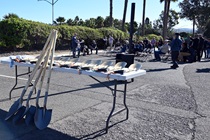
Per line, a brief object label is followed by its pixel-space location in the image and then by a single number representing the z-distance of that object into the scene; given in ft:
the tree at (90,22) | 143.33
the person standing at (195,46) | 48.10
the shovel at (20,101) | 12.91
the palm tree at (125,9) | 102.99
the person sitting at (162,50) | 47.14
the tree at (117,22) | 196.73
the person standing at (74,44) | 52.15
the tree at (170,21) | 203.51
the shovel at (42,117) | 12.19
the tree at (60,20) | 189.06
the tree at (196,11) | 161.48
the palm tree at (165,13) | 113.50
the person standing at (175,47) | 36.97
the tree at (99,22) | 149.89
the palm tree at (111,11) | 100.74
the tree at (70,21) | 177.08
